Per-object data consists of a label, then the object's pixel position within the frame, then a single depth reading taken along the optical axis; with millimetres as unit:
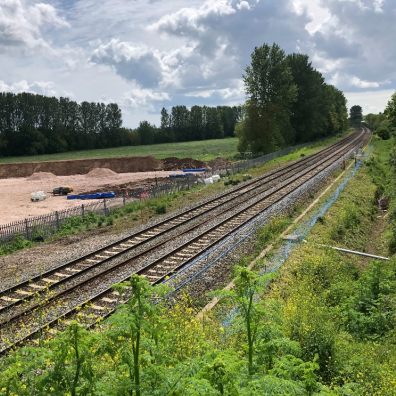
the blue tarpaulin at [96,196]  49278
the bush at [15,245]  23531
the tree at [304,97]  88938
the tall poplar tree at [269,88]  71000
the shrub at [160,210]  30581
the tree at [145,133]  169375
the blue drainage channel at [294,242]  17212
